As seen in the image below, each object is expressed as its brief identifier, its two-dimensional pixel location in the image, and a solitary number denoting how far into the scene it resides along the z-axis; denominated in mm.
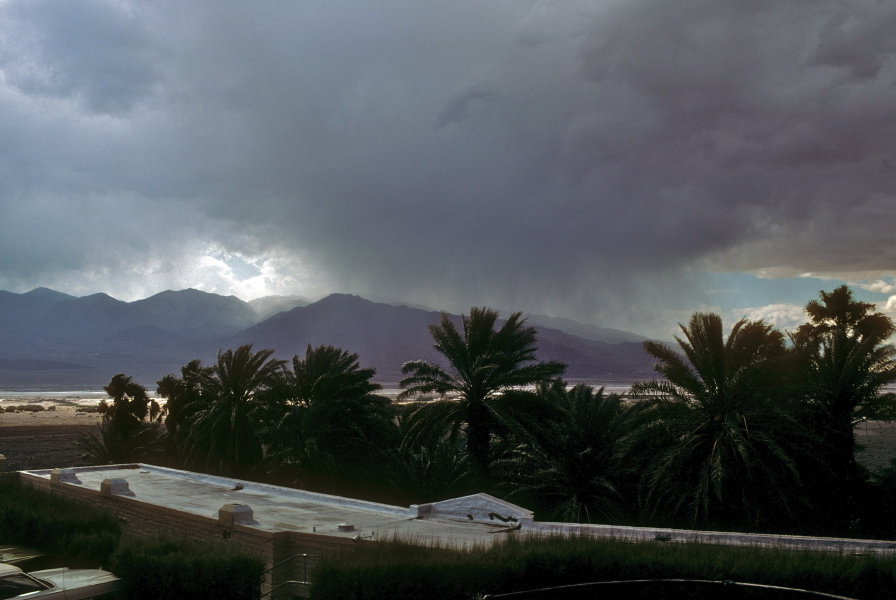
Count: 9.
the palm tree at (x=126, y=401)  33375
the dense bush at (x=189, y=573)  9852
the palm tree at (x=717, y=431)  16453
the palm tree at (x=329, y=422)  24302
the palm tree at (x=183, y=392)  30158
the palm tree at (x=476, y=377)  23016
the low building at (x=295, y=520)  11539
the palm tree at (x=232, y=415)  26766
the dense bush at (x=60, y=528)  13578
